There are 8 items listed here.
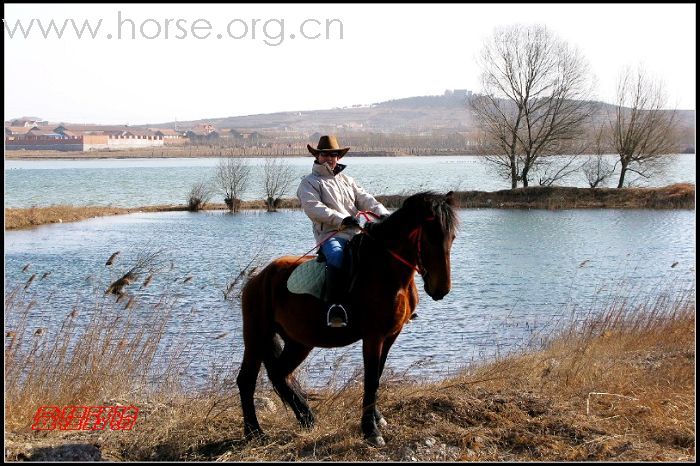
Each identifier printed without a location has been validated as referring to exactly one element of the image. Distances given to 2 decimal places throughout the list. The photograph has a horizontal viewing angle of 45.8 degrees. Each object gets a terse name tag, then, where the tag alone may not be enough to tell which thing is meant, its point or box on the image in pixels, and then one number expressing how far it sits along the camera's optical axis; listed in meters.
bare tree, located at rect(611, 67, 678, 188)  55.47
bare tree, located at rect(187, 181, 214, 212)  52.53
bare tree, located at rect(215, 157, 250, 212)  51.75
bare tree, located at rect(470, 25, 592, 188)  56.81
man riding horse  7.55
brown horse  7.14
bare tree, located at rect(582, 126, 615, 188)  56.67
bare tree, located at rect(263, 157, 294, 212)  51.78
